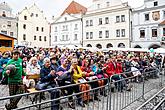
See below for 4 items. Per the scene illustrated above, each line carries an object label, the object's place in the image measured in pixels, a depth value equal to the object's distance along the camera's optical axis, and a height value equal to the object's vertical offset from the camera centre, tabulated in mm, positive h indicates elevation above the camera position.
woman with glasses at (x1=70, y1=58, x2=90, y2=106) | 4356 -722
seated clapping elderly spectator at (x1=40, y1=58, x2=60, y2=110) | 3748 -651
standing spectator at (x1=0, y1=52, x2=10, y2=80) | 6152 -378
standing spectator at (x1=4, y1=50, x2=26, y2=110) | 3662 -651
